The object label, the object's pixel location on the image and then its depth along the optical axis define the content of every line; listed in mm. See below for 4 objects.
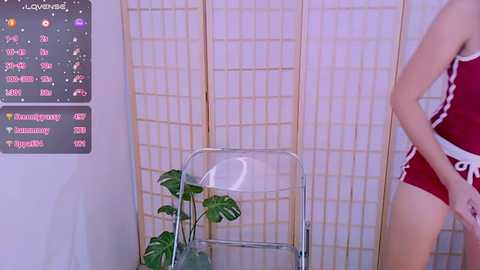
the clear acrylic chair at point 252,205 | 1949
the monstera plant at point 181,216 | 2059
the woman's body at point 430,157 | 1110
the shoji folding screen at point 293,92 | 2057
